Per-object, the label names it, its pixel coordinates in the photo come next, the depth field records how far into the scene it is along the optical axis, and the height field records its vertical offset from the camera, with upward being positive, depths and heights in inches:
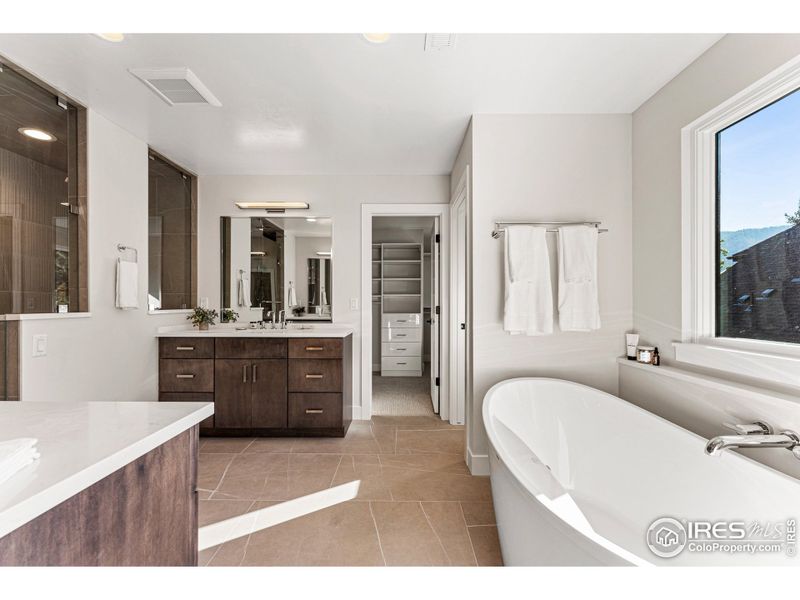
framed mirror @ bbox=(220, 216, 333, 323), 154.7 +12.2
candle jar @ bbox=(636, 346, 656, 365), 92.0 -12.5
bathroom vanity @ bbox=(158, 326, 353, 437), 128.6 -25.2
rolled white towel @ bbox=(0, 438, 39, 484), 25.2 -10.2
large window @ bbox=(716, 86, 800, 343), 64.8 +13.0
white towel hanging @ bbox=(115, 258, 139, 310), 107.5 +3.7
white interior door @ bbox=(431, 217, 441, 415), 156.2 -9.0
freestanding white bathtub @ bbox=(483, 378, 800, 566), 47.4 -26.9
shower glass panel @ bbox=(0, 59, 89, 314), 79.2 +21.1
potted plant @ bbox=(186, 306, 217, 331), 142.3 -6.7
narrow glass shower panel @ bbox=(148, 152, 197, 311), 129.7 +21.2
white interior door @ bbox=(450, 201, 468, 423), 140.8 -4.1
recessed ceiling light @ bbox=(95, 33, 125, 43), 70.9 +45.7
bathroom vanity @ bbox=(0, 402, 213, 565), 24.3 -13.7
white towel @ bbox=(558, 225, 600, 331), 98.0 +5.3
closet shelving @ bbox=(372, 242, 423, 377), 244.1 -3.0
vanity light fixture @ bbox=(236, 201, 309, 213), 150.4 +34.6
